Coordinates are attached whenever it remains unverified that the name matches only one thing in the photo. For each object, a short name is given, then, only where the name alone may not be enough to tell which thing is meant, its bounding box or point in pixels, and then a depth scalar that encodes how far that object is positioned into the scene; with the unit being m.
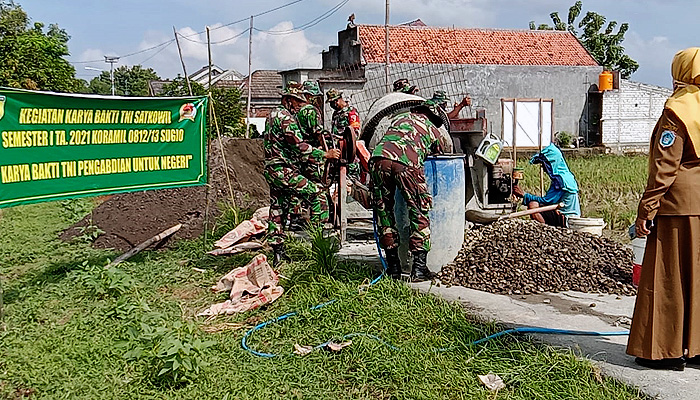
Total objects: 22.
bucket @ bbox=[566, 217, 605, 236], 7.69
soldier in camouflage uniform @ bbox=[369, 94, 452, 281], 5.98
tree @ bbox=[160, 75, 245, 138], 22.58
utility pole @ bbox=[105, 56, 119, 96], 53.92
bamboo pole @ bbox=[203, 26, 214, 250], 8.18
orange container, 29.78
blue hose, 4.66
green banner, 6.18
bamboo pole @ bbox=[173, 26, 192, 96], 10.03
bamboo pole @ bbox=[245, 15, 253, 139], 24.67
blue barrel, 6.31
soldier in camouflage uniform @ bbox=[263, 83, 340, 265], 7.31
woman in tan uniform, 3.81
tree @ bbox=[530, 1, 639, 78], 41.75
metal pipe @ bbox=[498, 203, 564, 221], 7.69
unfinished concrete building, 28.53
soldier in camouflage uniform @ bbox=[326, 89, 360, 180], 8.70
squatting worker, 8.22
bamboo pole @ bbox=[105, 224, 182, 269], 7.72
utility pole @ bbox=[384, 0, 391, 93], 14.65
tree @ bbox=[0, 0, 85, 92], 20.84
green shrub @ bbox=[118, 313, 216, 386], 4.43
